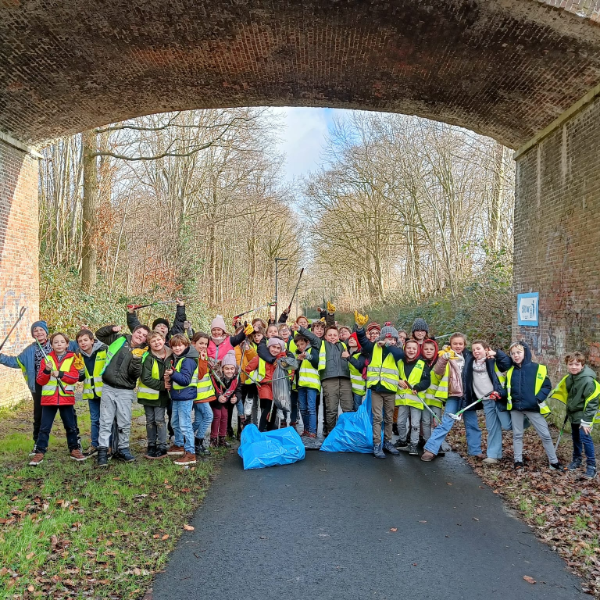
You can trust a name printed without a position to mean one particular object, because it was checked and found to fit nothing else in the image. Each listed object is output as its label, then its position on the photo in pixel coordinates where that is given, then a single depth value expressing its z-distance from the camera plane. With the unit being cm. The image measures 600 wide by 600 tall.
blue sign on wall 1136
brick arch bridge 895
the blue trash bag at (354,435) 832
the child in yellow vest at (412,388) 844
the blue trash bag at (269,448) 741
